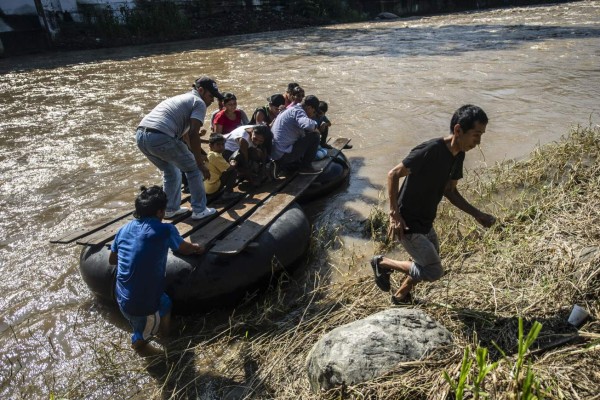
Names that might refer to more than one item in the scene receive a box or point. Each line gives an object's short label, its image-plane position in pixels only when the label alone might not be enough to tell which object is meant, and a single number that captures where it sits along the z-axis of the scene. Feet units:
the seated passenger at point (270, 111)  21.58
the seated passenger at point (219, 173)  17.33
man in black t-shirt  10.25
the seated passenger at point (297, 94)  21.47
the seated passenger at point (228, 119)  20.27
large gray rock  8.75
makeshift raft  13.05
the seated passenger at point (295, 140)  19.12
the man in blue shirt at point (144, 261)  11.21
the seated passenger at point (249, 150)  17.94
